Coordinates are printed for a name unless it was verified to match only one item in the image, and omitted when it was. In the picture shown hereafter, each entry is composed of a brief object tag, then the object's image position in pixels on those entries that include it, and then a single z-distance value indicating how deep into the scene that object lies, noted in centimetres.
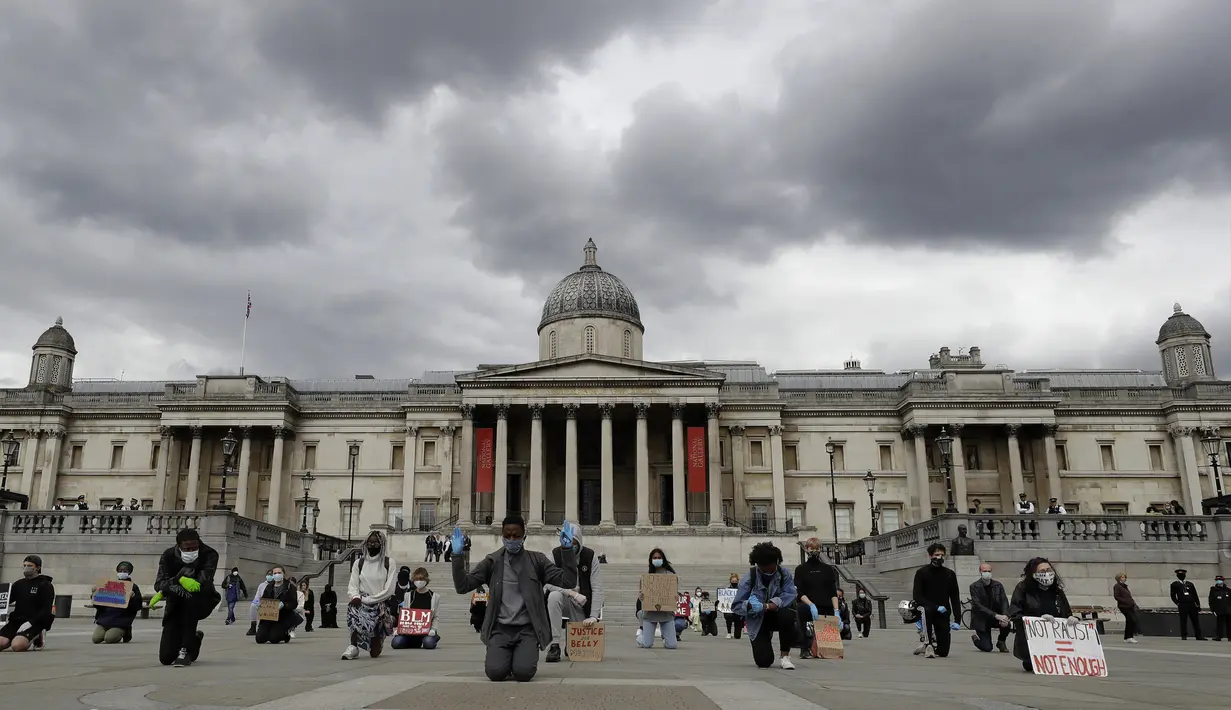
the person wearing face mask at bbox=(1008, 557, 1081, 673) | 1185
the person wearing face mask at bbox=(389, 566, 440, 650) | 1636
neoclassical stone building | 5491
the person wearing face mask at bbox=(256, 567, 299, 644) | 1720
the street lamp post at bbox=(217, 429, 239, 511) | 3475
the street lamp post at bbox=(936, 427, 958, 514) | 3244
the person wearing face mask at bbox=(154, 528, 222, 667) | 1135
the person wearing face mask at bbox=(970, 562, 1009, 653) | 1507
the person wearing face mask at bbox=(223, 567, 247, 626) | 2641
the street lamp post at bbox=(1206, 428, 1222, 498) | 3376
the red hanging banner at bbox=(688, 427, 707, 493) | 5116
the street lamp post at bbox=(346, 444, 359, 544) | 4962
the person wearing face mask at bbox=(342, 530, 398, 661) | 1340
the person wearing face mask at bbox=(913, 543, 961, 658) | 1500
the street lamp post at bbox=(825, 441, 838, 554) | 4945
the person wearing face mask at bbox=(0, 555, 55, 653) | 1367
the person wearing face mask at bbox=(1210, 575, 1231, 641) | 2170
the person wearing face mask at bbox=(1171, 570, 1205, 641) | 2178
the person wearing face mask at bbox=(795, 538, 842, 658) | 1448
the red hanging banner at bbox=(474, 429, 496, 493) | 5112
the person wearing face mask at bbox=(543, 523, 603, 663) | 1308
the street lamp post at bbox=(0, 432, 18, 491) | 3681
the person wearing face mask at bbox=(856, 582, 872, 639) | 2409
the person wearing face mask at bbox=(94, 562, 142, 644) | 1512
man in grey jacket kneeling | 962
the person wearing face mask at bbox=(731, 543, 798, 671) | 1196
